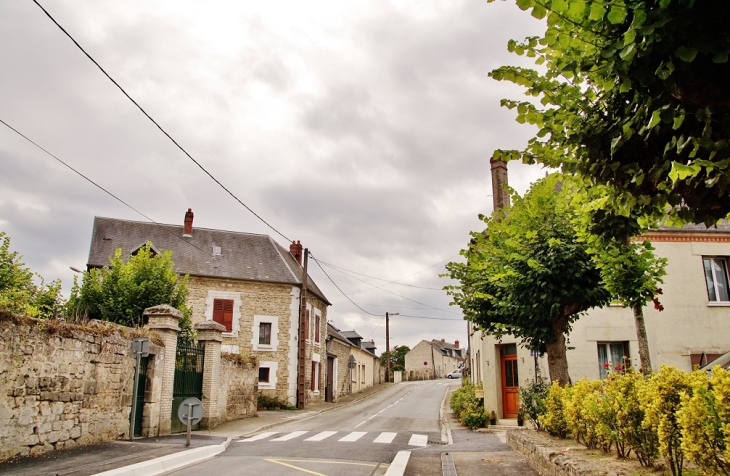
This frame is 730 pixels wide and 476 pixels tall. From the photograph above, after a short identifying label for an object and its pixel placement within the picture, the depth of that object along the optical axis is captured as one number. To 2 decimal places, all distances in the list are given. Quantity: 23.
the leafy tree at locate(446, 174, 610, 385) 9.60
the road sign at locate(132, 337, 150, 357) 11.04
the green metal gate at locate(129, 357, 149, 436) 11.42
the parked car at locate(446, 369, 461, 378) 68.74
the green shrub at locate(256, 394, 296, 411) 23.06
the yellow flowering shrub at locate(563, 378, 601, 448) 6.50
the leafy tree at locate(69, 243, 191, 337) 17.06
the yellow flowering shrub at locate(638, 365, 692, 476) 4.52
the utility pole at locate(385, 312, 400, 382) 48.19
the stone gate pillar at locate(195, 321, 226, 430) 14.31
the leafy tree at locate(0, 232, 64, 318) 16.03
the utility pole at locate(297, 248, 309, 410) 23.75
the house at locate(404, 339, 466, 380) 76.62
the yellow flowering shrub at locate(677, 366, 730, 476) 3.70
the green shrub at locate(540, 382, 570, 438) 8.51
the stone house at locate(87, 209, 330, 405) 25.14
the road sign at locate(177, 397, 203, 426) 10.05
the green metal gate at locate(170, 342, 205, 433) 13.01
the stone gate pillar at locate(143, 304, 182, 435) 12.25
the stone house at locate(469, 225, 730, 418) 15.48
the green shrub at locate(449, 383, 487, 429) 16.12
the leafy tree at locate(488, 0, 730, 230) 2.91
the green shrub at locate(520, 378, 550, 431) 10.49
